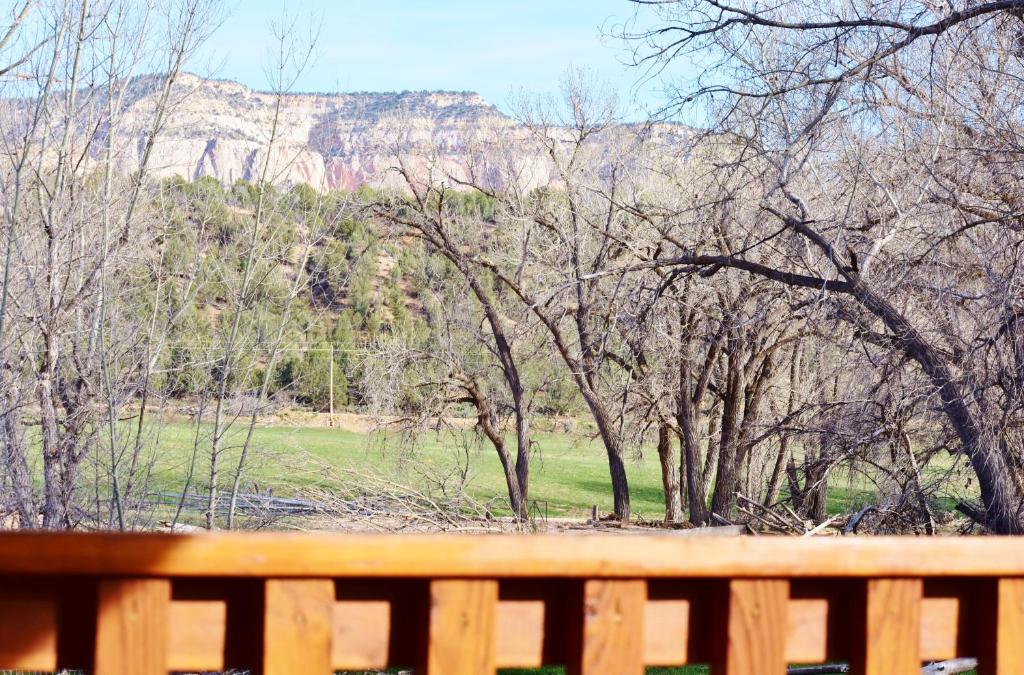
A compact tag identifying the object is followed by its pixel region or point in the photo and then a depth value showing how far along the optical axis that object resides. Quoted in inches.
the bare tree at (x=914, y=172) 479.4
